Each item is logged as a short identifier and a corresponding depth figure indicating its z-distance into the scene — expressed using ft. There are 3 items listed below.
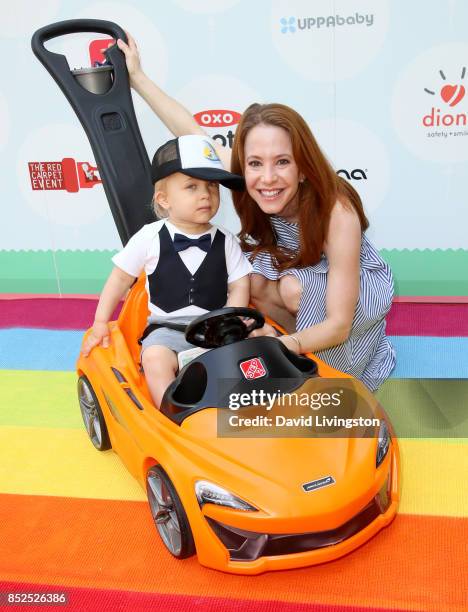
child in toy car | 5.12
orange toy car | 3.75
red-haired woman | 5.07
